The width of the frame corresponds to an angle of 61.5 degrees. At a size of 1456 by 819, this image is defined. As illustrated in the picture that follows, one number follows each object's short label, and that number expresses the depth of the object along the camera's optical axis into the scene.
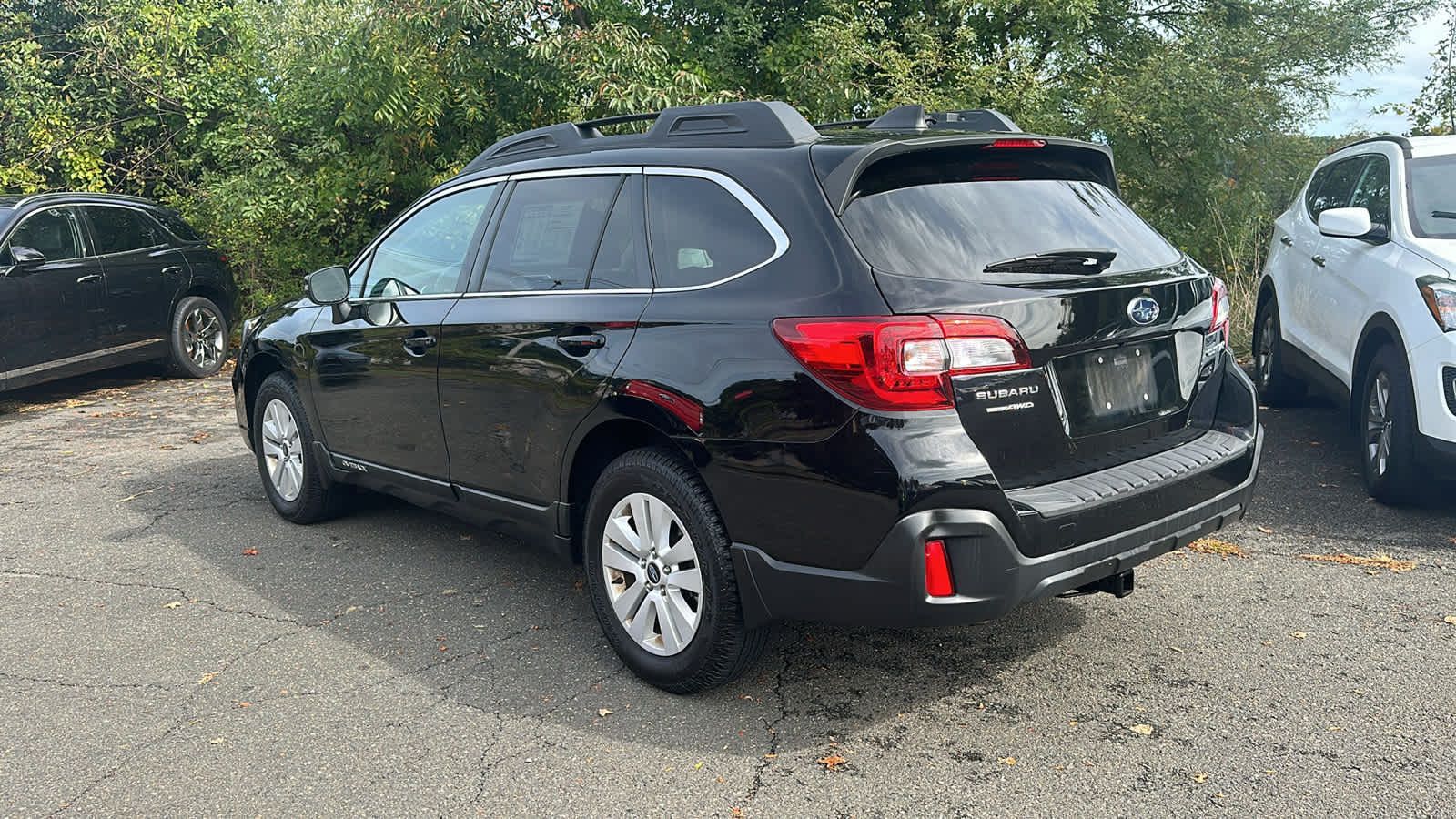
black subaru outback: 3.27
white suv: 5.47
